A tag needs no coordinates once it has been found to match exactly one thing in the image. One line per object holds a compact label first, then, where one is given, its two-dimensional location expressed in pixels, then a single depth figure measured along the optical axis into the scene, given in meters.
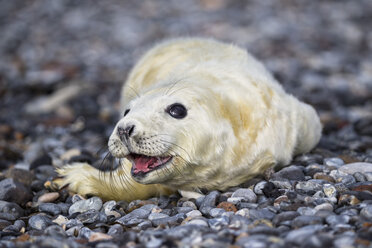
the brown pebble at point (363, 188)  7.48
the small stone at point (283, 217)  6.52
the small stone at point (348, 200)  7.04
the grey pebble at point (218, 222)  6.56
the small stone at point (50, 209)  8.13
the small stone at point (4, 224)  7.43
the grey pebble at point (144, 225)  6.96
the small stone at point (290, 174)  8.25
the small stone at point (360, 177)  8.09
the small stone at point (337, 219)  6.30
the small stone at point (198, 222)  6.64
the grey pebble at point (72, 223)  7.30
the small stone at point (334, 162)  8.90
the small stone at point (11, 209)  8.09
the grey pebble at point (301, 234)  5.71
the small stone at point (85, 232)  6.77
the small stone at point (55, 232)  6.75
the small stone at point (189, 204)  7.76
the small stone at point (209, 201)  7.52
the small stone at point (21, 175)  9.23
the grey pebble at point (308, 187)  7.66
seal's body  7.52
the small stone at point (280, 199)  7.31
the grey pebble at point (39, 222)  7.39
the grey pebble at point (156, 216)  7.34
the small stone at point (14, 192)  8.50
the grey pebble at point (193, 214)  7.20
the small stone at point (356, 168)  8.40
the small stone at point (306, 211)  6.73
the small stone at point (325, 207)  6.84
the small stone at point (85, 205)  8.07
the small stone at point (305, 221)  6.31
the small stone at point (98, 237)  6.48
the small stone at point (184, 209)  7.52
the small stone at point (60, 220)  7.54
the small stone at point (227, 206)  7.26
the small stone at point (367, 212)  6.43
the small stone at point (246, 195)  7.64
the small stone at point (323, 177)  8.10
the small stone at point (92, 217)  7.49
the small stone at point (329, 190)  7.43
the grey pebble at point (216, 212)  7.13
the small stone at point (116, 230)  6.79
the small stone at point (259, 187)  7.91
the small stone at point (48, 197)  8.59
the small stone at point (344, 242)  5.52
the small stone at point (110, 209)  7.78
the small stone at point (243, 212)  6.90
